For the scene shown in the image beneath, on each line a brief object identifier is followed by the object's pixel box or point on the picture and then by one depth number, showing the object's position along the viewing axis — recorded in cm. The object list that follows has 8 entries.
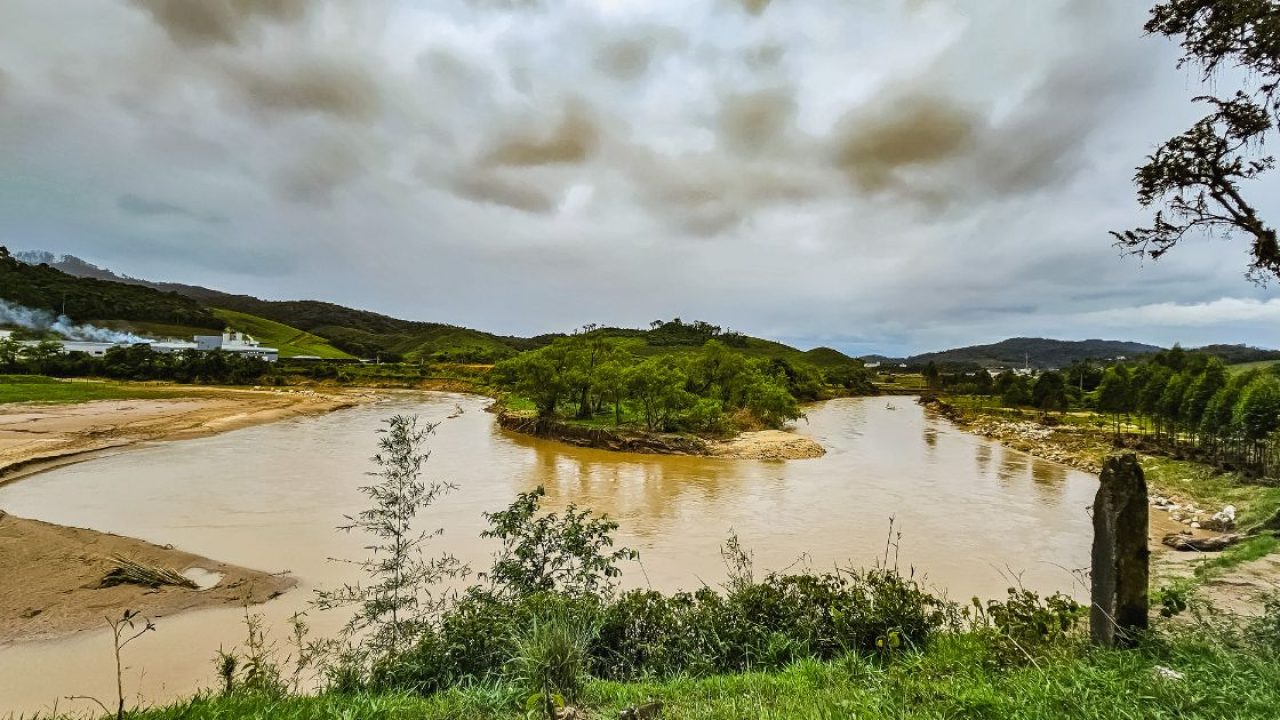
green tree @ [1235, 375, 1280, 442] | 2439
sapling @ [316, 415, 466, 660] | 709
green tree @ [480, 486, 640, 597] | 748
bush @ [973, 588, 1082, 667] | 525
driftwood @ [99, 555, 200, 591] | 1159
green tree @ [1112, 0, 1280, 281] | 561
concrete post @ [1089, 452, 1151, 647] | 519
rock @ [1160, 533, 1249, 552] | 1438
